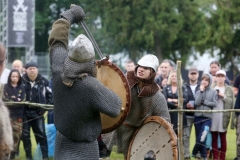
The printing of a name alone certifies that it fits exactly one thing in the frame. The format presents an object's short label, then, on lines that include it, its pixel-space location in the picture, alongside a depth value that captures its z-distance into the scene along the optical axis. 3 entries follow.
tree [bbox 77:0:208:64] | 42.00
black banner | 23.94
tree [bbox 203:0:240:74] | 38.50
